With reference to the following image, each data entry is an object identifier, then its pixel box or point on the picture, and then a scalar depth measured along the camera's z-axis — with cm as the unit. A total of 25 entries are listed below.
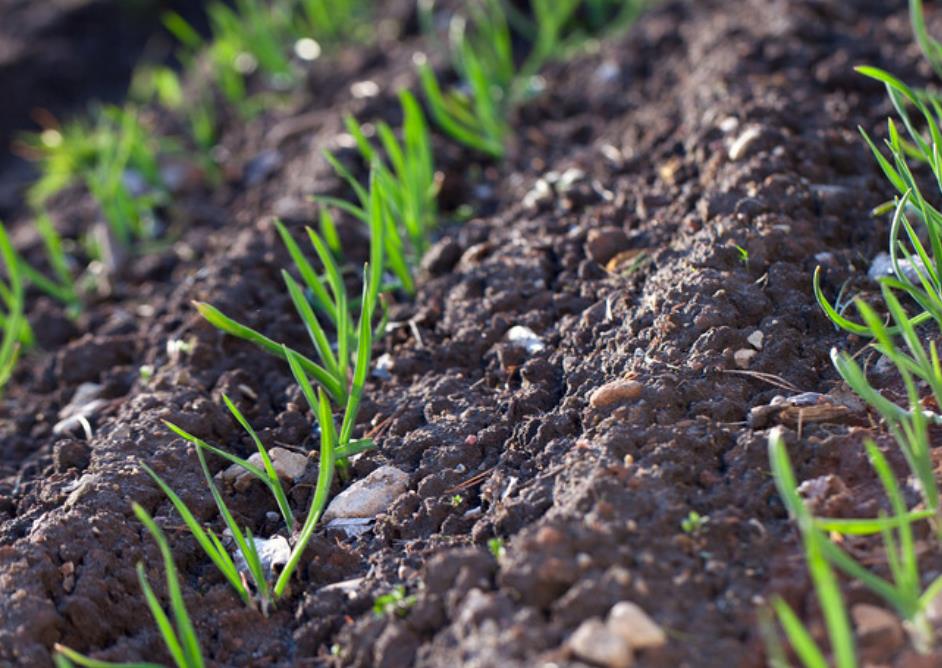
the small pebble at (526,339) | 136
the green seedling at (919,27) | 136
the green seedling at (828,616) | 110
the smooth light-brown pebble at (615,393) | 128
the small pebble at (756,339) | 130
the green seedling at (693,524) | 121
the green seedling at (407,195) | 143
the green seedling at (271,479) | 126
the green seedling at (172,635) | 118
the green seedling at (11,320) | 144
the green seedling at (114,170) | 162
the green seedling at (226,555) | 123
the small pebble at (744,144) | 143
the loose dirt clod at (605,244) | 141
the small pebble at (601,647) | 115
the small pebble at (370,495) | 129
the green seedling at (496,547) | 122
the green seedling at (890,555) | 113
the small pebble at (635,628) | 116
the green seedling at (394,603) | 121
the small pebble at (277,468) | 133
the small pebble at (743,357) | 129
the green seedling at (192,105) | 173
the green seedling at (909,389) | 117
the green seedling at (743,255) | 134
